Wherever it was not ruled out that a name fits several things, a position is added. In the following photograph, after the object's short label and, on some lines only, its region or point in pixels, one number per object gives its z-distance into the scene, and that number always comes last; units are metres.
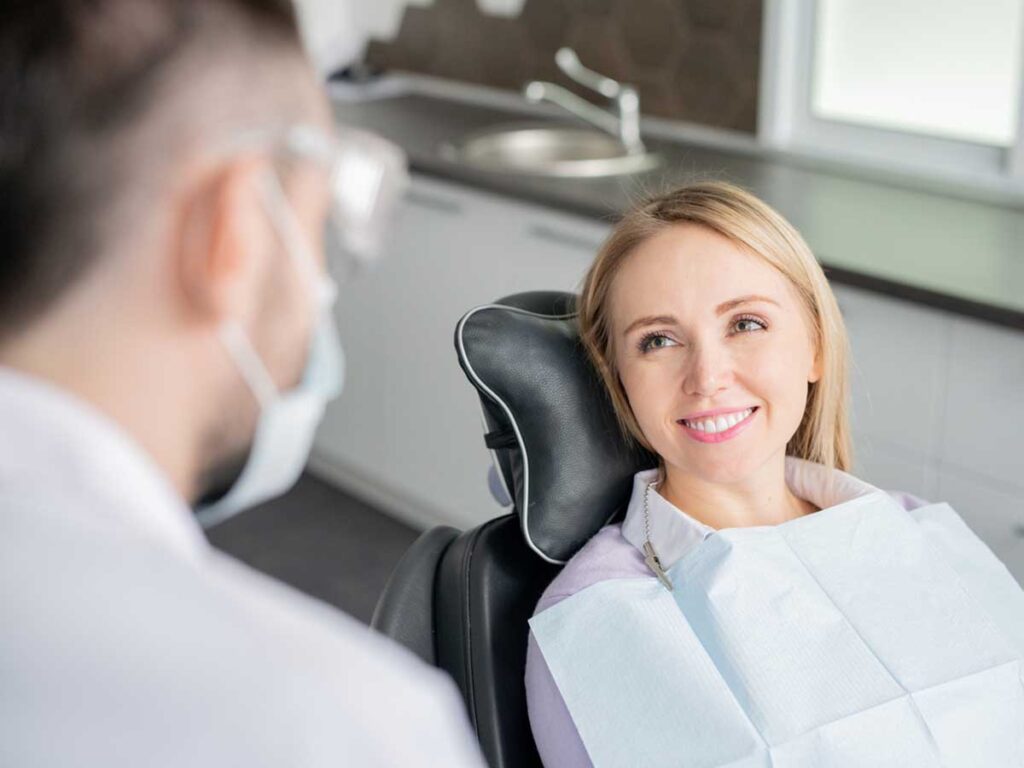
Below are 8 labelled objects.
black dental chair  1.37
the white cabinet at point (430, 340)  2.69
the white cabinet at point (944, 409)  1.97
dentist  0.58
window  2.42
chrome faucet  2.95
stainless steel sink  3.08
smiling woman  1.26
